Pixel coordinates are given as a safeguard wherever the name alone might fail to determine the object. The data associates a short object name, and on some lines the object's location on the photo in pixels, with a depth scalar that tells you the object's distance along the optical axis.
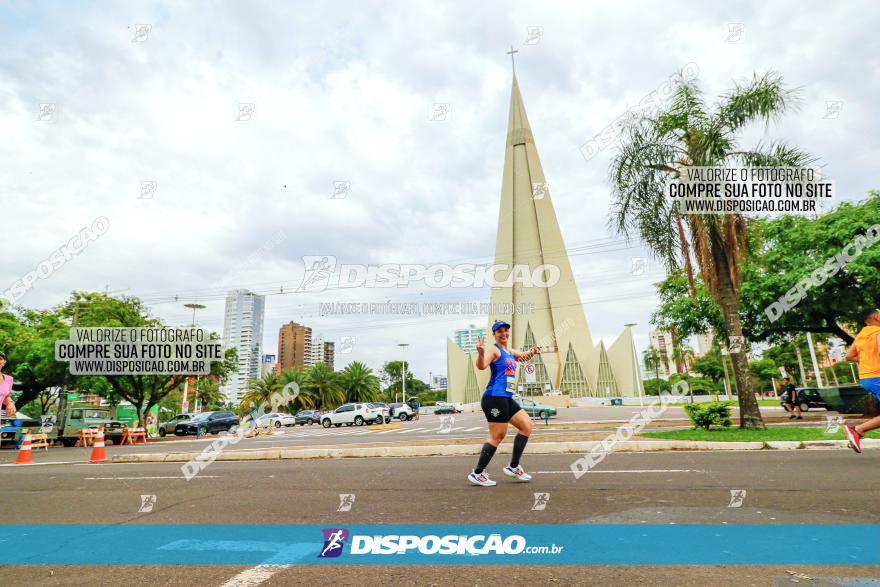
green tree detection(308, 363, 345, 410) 62.23
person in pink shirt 6.17
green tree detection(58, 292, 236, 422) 26.91
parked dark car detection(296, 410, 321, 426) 45.95
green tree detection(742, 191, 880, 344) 16.11
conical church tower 86.19
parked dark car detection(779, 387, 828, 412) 24.34
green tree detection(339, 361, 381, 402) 65.12
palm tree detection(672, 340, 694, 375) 55.93
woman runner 5.62
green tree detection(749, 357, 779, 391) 71.00
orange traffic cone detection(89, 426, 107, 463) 12.05
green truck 21.92
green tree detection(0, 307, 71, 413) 24.17
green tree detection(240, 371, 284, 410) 56.25
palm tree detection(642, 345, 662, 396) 74.40
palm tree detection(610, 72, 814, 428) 12.64
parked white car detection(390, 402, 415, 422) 38.78
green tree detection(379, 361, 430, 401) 101.81
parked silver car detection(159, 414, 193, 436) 30.97
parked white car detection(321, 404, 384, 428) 34.25
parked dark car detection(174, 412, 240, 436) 28.67
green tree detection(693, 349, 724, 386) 74.94
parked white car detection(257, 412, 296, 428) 42.12
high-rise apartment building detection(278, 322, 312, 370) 101.69
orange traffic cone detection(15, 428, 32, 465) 12.46
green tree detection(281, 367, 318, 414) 60.17
